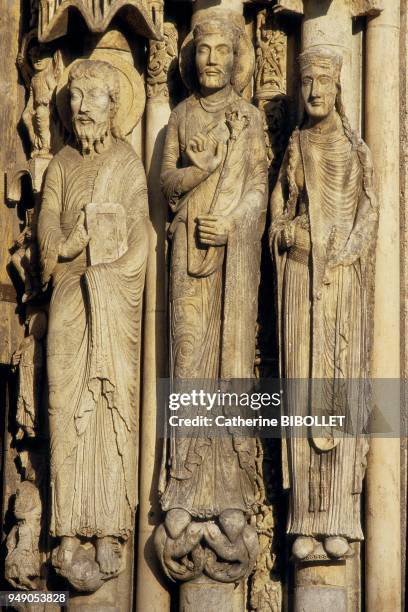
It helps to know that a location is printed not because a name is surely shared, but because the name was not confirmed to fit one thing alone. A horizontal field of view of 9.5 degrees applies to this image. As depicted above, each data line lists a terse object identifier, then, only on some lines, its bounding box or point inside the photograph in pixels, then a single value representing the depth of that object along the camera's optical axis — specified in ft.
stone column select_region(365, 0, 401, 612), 42.42
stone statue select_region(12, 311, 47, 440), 43.14
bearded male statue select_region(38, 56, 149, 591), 41.91
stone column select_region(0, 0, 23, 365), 43.96
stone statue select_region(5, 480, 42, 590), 42.45
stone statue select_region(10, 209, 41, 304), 43.45
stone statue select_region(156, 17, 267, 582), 41.81
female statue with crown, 41.70
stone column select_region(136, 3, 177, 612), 42.47
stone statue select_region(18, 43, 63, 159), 44.04
